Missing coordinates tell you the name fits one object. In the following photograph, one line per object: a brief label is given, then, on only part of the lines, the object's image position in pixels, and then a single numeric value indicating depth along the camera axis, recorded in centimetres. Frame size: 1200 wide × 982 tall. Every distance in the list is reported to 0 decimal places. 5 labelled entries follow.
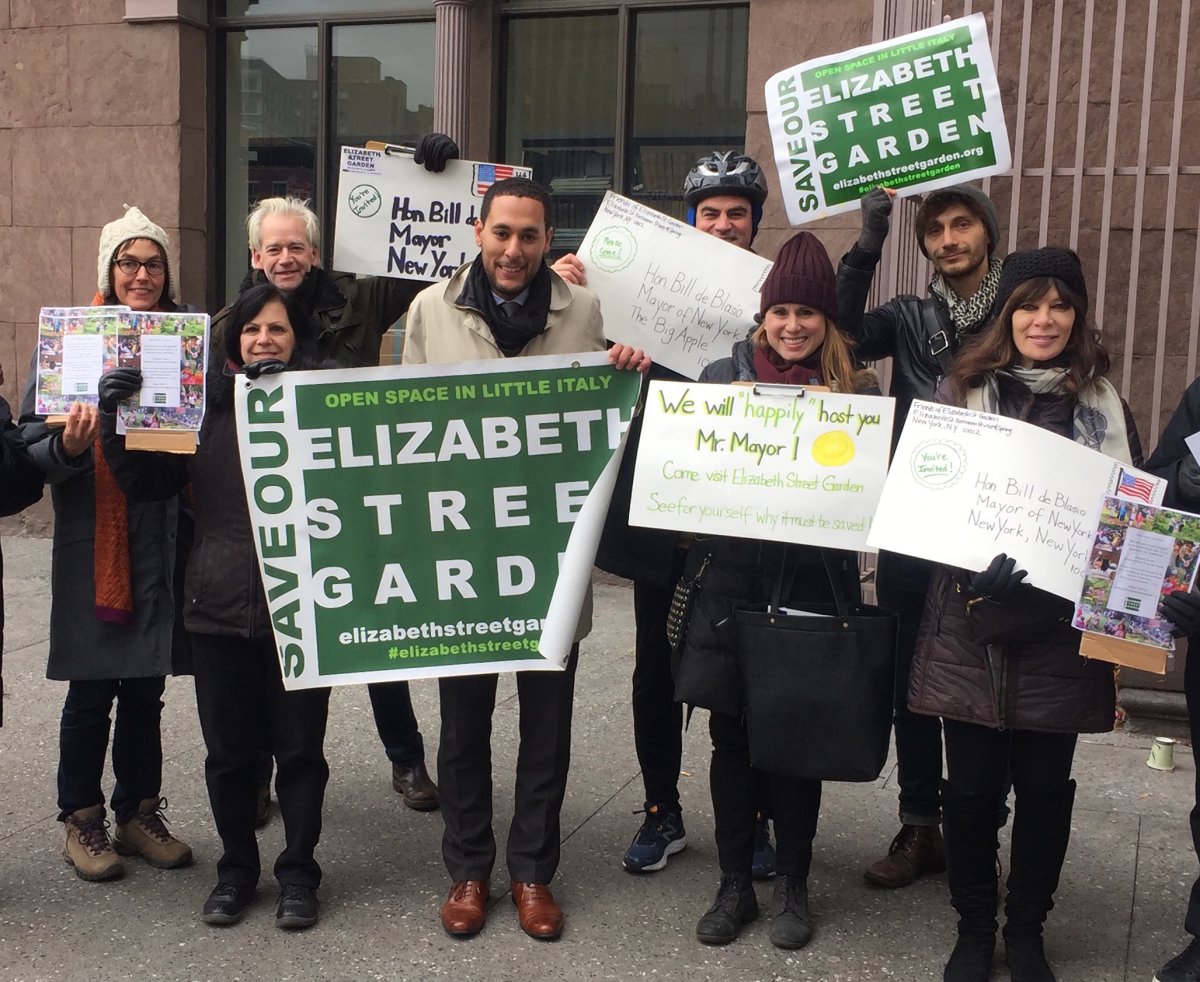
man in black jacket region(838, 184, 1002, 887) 379
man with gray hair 420
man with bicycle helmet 405
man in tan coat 378
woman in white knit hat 400
